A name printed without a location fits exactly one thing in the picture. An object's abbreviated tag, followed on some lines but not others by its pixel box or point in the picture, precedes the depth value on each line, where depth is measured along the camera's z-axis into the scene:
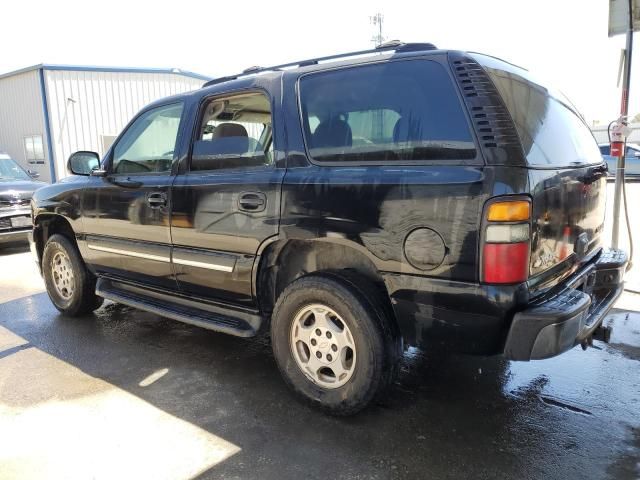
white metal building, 16.14
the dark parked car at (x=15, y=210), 7.97
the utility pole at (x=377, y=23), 39.47
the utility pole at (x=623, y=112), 5.48
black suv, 2.32
